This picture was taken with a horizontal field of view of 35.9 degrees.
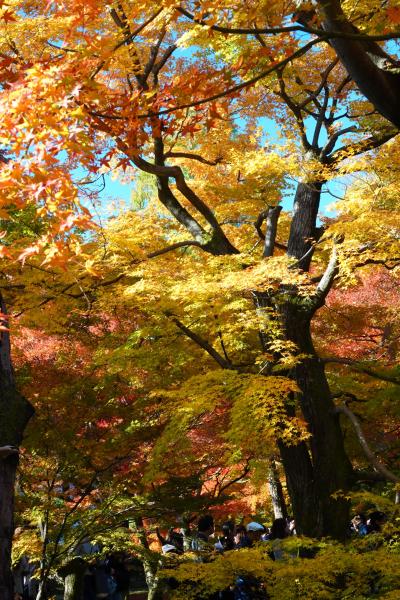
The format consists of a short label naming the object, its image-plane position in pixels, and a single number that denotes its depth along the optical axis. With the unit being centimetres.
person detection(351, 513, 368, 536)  1024
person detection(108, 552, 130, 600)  933
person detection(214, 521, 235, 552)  911
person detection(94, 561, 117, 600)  1047
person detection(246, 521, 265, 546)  968
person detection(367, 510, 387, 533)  950
